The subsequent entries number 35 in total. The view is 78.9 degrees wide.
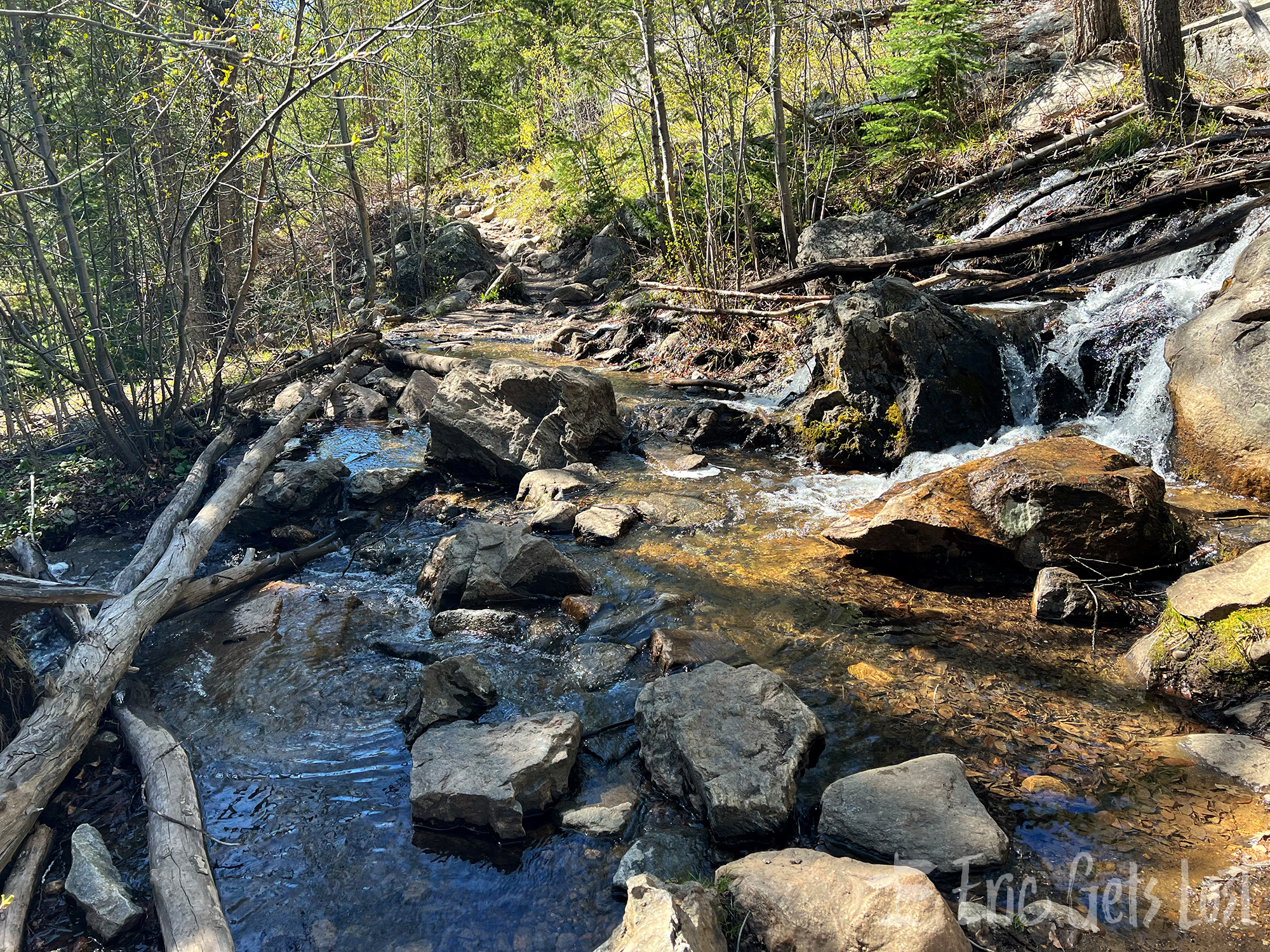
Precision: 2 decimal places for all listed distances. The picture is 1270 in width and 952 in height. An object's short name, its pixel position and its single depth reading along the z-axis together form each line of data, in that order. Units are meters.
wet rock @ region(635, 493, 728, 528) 6.75
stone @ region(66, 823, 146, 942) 3.13
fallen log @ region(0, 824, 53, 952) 3.01
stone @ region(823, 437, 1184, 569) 5.02
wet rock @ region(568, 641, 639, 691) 4.64
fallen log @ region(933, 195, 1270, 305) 8.23
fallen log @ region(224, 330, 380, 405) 9.32
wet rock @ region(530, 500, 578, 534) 6.77
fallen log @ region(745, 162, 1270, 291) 8.73
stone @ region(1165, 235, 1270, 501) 5.80
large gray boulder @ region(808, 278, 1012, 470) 7.45
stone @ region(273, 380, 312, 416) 10.05
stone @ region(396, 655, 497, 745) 4.25
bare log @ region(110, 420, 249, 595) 5.79
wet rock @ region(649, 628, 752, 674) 4.69
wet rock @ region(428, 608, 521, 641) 5.21
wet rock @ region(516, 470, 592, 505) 7.44
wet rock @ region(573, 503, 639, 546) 6.45
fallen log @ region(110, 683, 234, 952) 3.00
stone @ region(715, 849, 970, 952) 2.58
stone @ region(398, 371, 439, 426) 10.23
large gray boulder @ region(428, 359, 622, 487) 8.02
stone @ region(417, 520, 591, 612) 5.49
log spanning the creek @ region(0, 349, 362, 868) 3.50
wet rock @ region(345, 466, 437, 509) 7.50
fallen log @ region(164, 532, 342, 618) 5.71
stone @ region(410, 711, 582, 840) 3.49
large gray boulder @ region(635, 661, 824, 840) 3.35
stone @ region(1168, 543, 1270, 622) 4.02
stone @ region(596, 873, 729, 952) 2.46
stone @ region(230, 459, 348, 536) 7.25
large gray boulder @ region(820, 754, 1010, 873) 3.05
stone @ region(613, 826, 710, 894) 3.20
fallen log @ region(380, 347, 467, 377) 11.42
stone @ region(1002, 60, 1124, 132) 12.43
